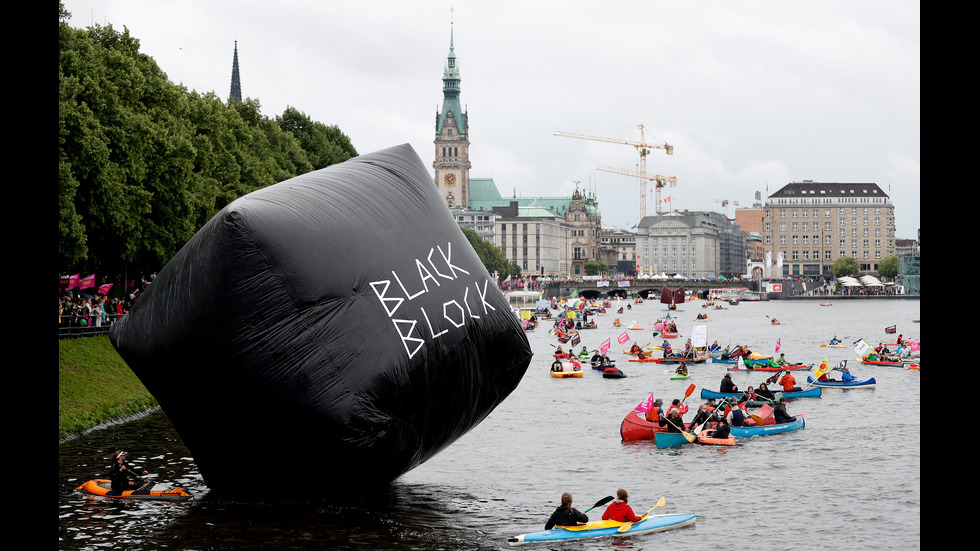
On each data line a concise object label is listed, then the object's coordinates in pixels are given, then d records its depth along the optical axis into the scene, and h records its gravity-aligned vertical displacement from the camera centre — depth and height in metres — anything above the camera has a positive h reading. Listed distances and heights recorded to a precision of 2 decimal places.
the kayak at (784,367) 74.85 -6.19
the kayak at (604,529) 25.62 -6.50
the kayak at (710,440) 41.03 -6.36
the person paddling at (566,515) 26.06 -6.03
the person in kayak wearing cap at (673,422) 40.84 -5.60
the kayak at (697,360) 80.94 -6.03
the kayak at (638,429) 42.38 -6.11
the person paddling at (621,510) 26.92 -6.10
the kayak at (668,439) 40.69 -6.27
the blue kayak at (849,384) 63.03 -6.17
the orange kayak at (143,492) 29.17 -6.12
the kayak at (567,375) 71.62 -6.44
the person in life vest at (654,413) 42.91 -5.52
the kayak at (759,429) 43.59 -6.35
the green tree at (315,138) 100.12 +15.03
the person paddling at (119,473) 29.00 -5.56
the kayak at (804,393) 57.08 -6.30
